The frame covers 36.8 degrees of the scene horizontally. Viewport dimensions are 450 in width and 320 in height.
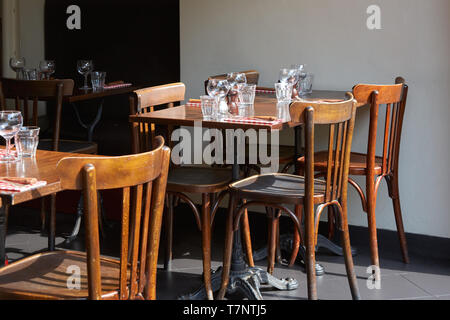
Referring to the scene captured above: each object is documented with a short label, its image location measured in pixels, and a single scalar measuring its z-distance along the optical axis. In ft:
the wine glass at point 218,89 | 10.02
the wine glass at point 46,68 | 15.65
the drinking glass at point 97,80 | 14.84
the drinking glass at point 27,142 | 7.69
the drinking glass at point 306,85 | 12.26
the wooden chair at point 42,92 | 11.93
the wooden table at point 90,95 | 13.73
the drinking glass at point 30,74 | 15.21
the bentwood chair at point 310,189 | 8.69
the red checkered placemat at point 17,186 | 6.17
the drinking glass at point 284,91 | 11.10
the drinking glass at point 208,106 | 9.73
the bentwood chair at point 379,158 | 10.85
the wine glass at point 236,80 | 10.54
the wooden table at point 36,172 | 6.10
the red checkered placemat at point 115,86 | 15.15
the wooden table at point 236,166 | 9.23
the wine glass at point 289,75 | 11.79
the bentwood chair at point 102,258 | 5.56
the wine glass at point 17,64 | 15.92
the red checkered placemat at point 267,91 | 12.59
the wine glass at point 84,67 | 15.65
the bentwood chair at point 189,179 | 9.80
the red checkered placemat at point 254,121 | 8.99
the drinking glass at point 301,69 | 12.25
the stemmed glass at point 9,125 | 7.63
